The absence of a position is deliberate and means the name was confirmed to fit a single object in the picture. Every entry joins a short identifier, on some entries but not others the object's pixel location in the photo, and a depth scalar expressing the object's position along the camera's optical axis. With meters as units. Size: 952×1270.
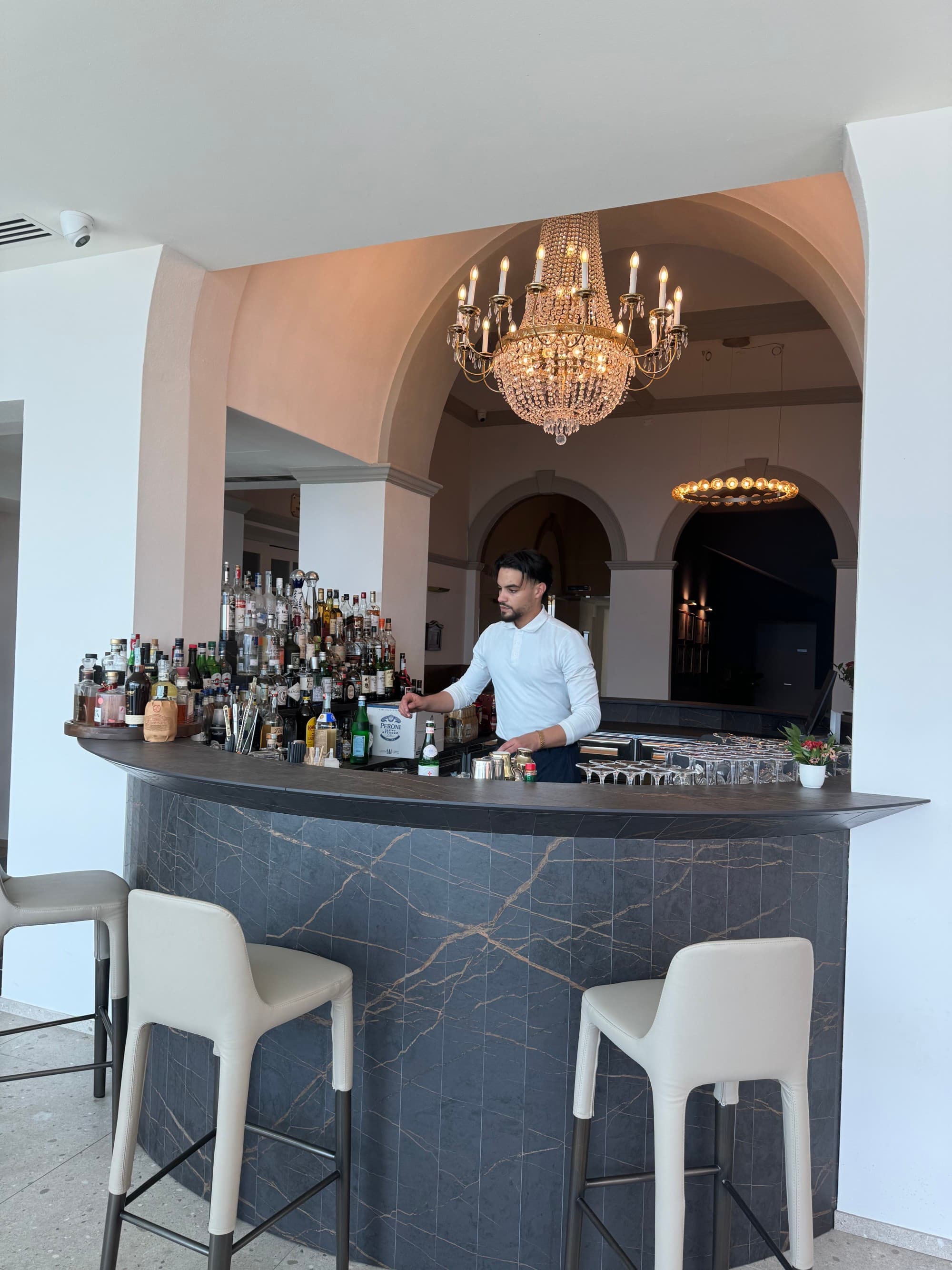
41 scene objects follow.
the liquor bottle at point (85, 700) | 3.16
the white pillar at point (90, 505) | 3.41
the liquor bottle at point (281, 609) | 4.15
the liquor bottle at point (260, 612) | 4.02
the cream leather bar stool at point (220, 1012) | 1.78
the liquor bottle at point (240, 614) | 3.96
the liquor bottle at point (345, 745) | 3.89
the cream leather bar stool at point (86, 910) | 2.52
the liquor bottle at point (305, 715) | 4.06
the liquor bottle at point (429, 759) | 2.70
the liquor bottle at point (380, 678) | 4.70
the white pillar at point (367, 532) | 5.08
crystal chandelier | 4.74
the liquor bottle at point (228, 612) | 3.93
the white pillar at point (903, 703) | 2.35
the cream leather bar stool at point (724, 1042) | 1.65
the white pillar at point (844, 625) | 8.52
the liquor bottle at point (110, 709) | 3.05
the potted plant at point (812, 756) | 2.41
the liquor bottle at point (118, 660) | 3.14
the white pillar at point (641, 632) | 9.55
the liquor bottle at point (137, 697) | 3.04
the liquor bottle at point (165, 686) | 3.10
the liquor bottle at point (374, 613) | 4.94
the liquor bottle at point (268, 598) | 4.12
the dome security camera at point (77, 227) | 3.07
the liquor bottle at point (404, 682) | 5.02
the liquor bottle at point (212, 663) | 3.69
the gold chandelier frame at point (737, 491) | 8.16
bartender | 3.40
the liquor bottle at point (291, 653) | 4.15
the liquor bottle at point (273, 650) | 4.03
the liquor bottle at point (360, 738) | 3.86
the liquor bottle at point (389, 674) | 4.79
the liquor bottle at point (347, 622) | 4.72
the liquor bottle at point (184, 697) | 3.15
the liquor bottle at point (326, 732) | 3.52
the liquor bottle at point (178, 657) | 3.24
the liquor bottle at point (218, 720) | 3.39
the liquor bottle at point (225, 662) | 3.79
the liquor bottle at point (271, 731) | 3.52
